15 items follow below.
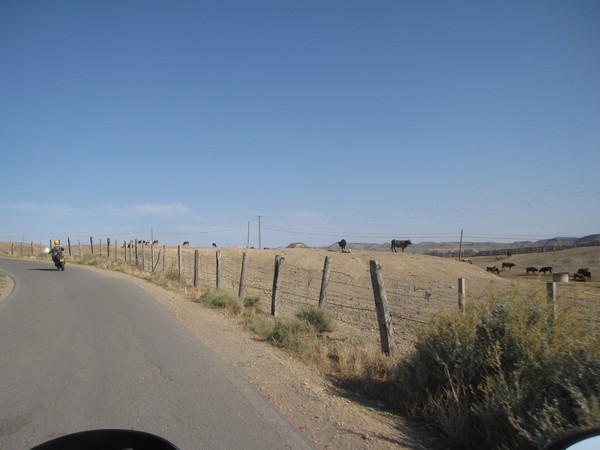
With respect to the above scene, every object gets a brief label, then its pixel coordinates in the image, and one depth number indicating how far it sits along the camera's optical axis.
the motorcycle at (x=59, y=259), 29.55
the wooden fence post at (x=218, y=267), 18.76
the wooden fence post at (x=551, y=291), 6.40
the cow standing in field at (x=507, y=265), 48.71
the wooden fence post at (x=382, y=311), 8.32
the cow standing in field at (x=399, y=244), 59.78
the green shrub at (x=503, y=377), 4.09
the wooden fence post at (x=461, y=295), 6.30
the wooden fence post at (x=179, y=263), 23.66
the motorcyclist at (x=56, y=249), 29.70
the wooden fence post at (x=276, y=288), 13.33
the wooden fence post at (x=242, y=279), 15.79
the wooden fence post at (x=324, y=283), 12.00
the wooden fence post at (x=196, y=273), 20.85
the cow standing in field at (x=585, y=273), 33.79
